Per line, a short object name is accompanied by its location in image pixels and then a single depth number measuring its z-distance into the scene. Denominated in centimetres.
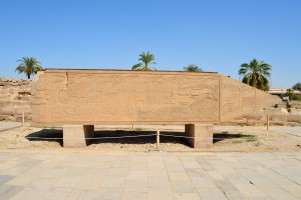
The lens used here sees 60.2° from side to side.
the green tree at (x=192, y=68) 3848
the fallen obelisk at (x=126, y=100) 888
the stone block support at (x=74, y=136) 892
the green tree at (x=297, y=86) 6523
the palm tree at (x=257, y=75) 2941
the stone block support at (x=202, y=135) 912
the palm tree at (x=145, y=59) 3146
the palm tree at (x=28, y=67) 3345
